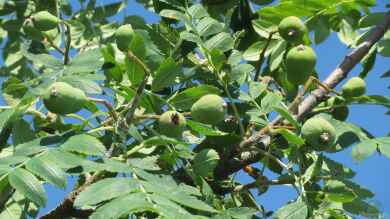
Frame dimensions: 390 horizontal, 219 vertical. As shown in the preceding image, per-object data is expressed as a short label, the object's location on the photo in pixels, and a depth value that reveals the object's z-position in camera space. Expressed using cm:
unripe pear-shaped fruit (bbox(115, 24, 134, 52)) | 202
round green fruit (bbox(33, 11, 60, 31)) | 236
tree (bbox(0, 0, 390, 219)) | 162
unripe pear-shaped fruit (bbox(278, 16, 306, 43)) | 207
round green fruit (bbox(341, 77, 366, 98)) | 207
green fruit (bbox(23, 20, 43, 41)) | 267
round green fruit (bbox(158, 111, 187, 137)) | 178
